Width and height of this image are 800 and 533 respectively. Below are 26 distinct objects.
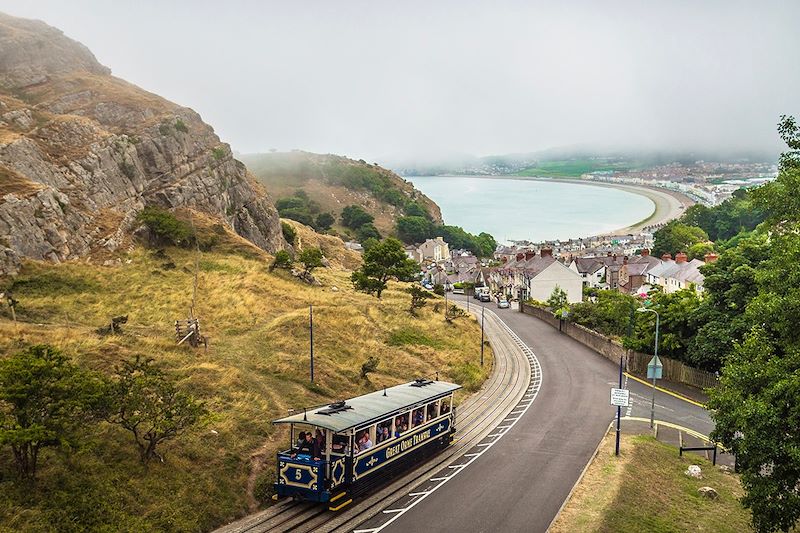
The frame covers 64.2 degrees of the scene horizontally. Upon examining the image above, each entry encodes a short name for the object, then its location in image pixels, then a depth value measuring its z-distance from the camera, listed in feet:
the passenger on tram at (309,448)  75.25
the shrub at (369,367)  129.80
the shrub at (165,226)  198.08
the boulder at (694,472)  93.74
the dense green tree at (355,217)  597.11
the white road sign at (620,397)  99.21
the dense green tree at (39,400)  61.31
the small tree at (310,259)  214.07
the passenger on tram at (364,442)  78.39
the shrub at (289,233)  332.51
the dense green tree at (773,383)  59.62
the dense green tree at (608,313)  185.47
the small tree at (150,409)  72.13
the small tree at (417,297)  200.64
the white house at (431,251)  579.89
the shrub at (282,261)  204.54
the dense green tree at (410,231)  645.10
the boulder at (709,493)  85.05
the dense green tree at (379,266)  213.05
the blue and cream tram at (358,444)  74.28
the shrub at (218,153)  274.16
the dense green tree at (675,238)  465.06
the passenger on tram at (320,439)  75.36
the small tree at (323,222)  550.85
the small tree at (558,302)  233.60
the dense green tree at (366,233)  565.53
